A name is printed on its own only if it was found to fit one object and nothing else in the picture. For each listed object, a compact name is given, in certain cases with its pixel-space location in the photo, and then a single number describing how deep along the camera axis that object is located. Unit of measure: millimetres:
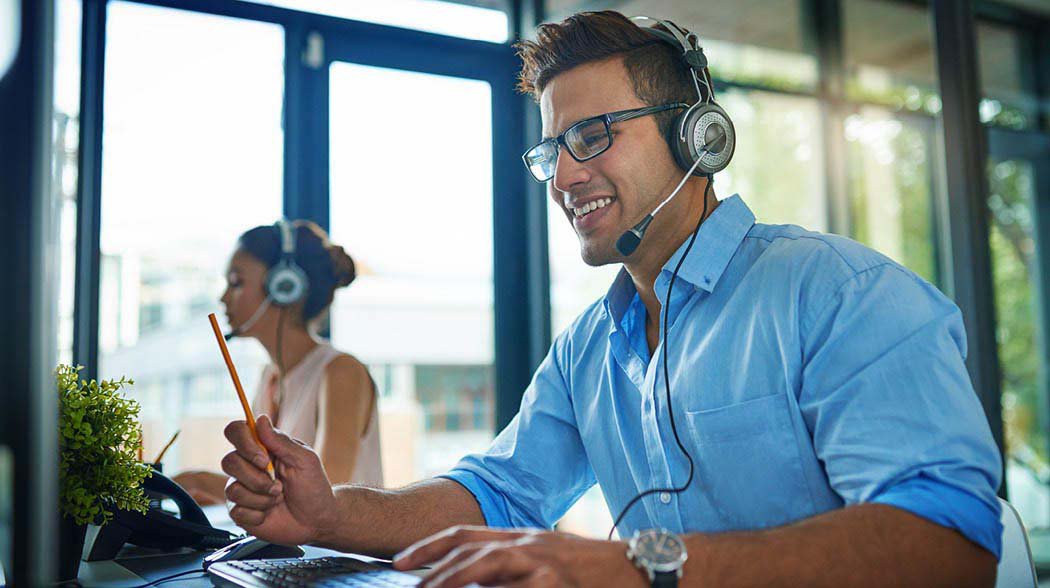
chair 1154
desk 1101
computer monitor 491
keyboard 971
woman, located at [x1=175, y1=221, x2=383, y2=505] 2500
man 885
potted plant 1111
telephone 1277
